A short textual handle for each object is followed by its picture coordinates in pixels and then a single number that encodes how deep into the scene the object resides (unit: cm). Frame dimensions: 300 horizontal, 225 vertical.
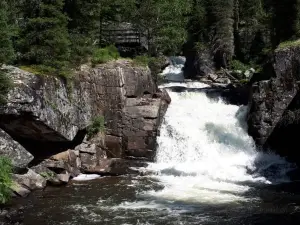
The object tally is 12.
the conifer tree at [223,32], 5244
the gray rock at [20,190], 2075
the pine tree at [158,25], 3800
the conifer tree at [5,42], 2058
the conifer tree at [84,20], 2864
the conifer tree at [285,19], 3319
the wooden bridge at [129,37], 3850
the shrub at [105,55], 2902
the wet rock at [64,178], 2344
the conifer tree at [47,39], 2488
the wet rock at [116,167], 2575
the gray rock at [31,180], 2166
